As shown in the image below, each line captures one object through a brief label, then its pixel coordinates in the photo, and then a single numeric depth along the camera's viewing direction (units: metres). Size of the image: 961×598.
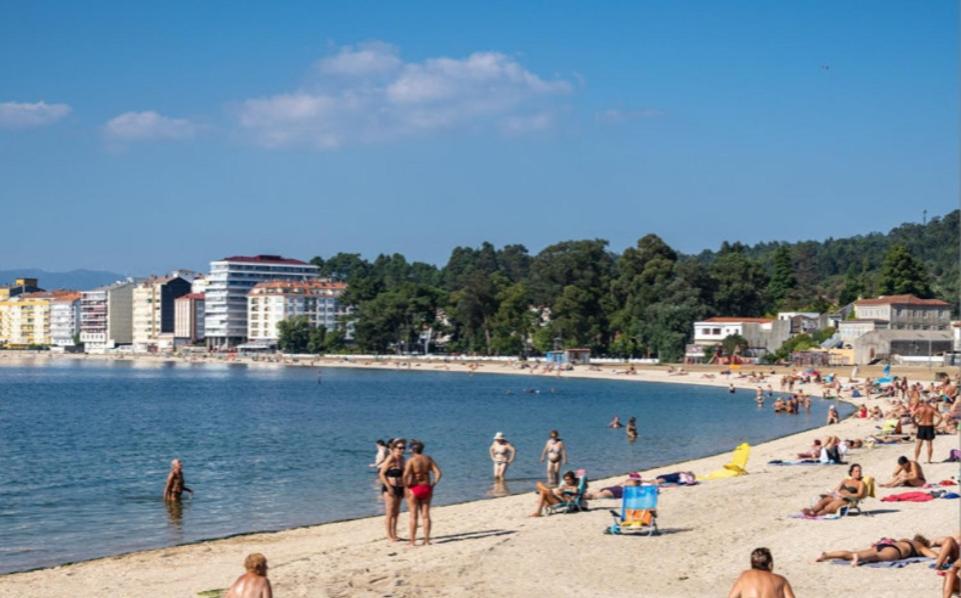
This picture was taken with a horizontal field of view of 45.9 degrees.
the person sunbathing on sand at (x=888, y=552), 13.27
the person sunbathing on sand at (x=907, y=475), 20.06
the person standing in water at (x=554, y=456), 22.70
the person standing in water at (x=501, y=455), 24.30
